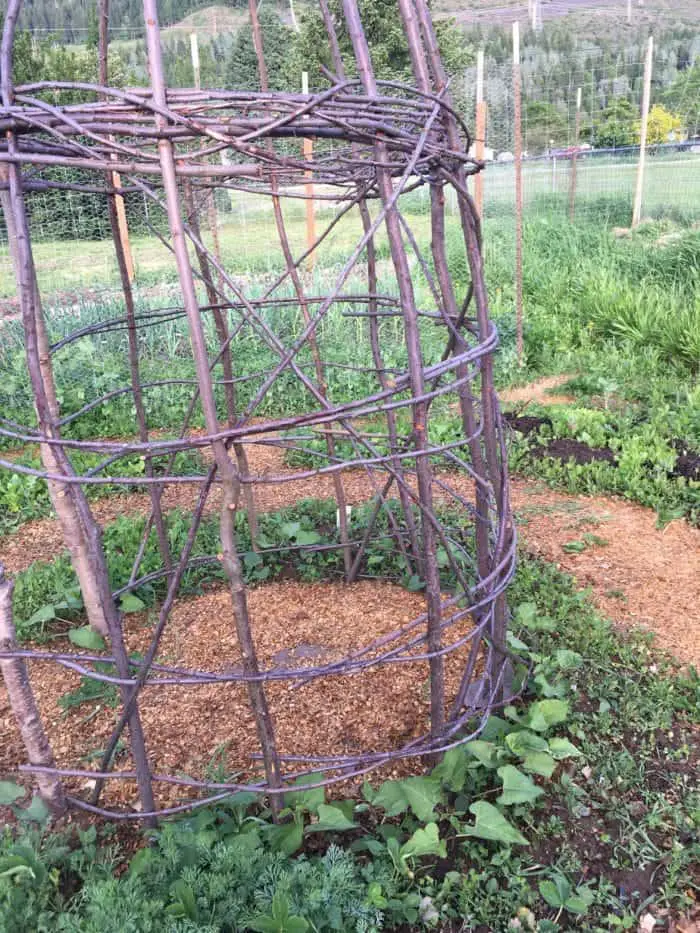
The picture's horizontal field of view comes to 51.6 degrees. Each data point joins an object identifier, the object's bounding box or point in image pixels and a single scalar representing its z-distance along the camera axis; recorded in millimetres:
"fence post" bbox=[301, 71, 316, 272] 7148
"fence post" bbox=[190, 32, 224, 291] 5168
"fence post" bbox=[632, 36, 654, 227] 9422
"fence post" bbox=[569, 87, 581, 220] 9781
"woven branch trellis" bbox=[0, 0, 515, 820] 1395
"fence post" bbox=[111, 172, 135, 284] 4807
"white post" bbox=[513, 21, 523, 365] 5922
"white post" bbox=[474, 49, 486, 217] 6879
